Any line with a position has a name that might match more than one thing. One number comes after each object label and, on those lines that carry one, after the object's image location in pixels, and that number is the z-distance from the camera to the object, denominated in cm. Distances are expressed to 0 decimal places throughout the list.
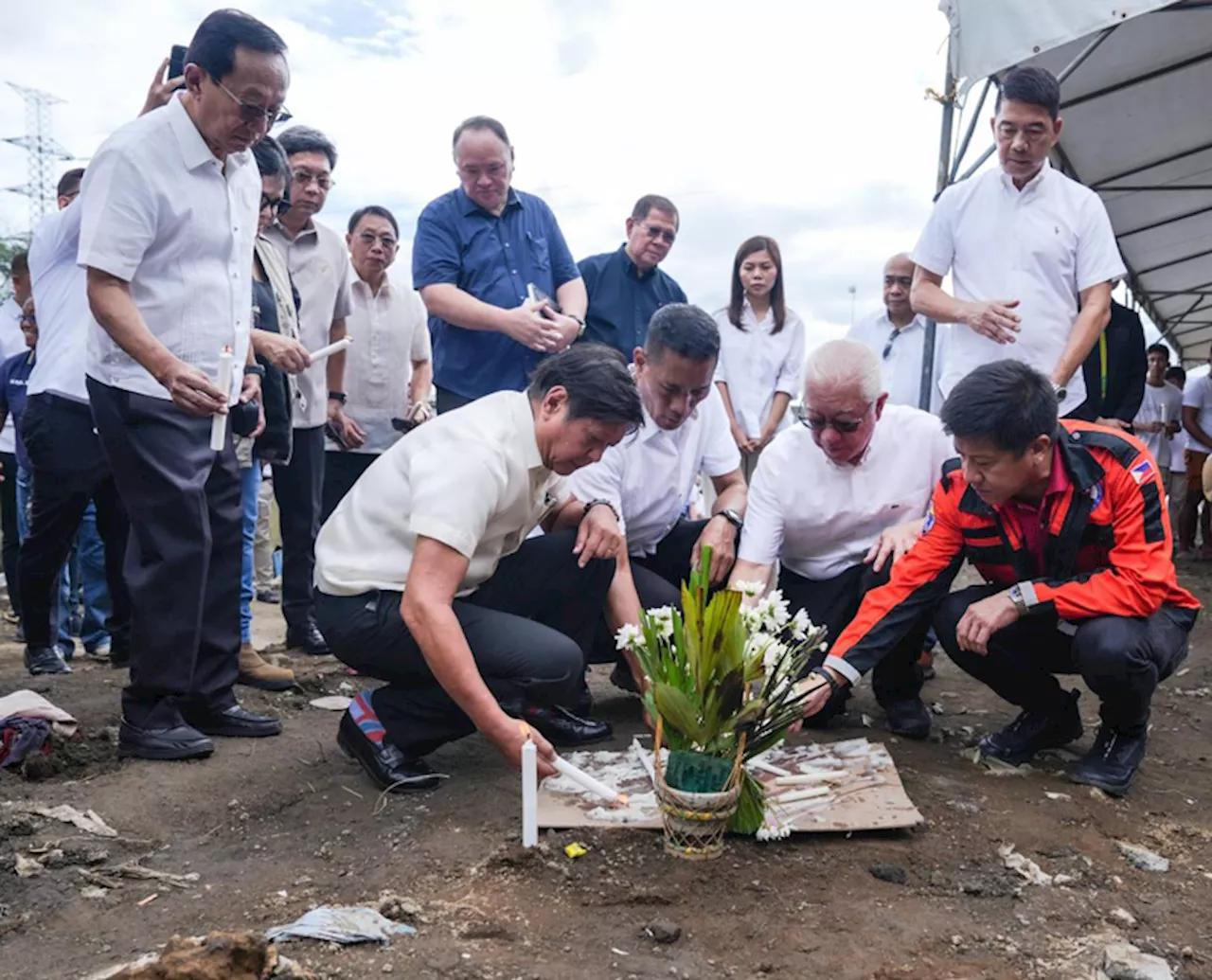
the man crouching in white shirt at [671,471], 336
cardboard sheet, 256
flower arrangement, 229
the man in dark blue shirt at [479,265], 398
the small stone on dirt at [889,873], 235
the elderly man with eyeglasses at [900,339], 533
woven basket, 229
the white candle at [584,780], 226
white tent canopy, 436
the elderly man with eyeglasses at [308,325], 431
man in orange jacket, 282
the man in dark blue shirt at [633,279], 459
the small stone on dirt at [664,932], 203
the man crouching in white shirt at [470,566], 244
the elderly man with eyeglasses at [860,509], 349
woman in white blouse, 512
